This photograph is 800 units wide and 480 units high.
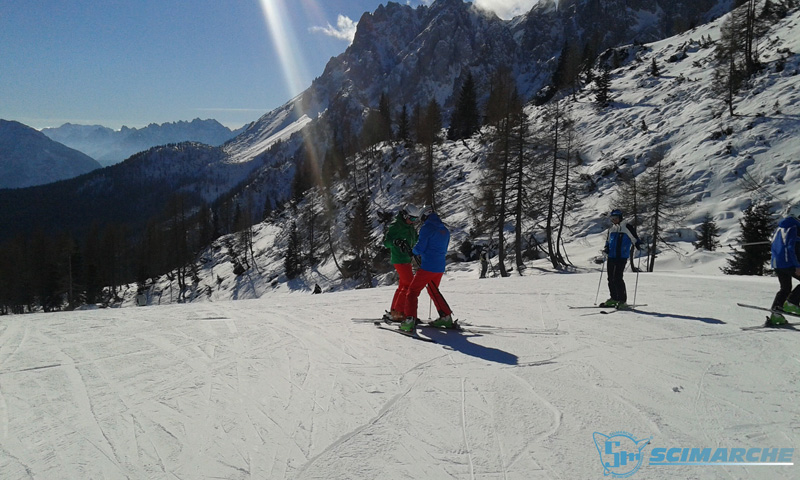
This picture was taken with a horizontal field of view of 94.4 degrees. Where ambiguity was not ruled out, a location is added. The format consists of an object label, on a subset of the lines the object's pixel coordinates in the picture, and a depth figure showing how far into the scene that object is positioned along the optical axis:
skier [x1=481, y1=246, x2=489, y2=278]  22.18
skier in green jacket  6.81
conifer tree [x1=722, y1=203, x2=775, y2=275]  17.47
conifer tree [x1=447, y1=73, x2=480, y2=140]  57.72
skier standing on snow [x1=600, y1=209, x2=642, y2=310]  8.14
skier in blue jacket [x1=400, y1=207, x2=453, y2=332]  6.20
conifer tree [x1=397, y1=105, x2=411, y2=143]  62.03
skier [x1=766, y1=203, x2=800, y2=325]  6.18
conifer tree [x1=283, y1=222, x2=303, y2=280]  45.66
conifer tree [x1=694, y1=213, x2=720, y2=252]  22.23
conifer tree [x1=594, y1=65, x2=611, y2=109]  45.49
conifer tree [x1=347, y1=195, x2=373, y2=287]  35.47
